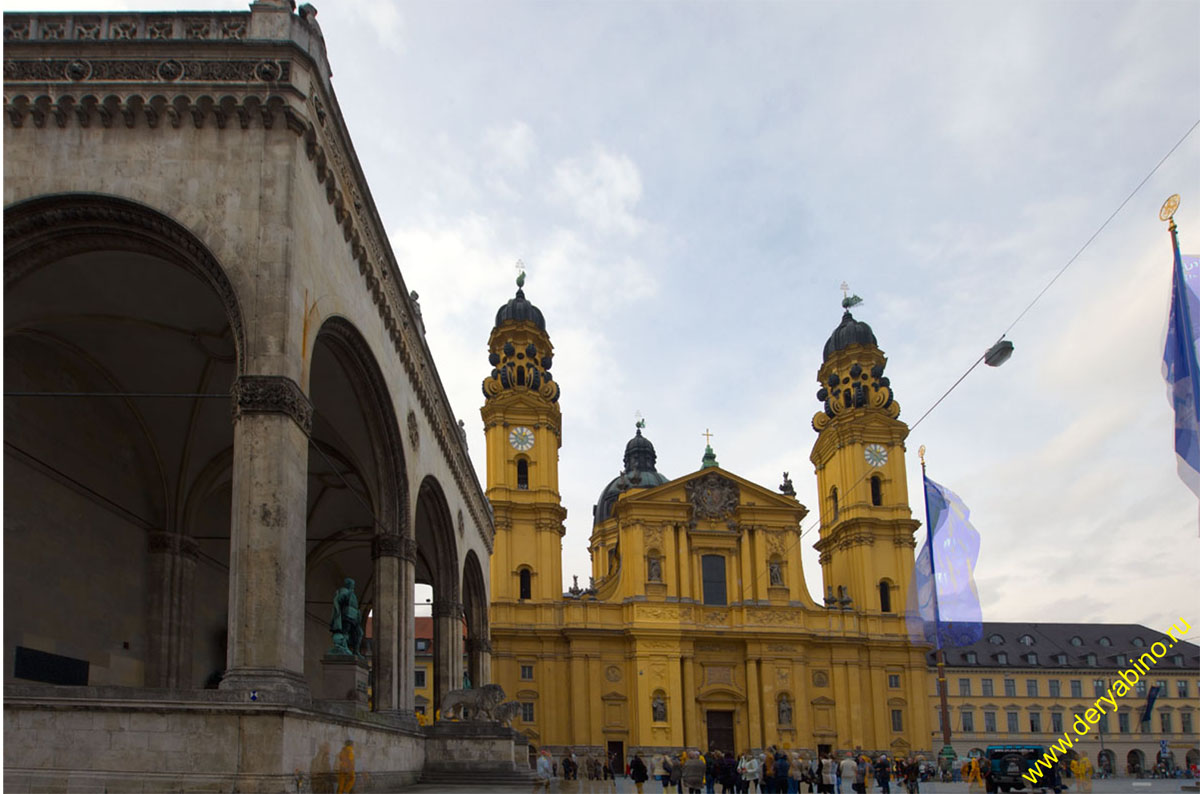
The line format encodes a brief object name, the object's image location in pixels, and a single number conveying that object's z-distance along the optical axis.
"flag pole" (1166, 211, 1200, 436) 12.87
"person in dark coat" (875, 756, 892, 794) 25.92
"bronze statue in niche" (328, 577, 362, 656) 18.53
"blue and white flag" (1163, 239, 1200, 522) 13.02
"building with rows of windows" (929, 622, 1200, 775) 74.12
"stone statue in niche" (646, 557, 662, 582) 57.03
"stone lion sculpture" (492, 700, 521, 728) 24.75
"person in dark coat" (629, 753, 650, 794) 25.54
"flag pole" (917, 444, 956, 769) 28.08
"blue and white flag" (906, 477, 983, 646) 26.09
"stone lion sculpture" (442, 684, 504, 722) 23.75
